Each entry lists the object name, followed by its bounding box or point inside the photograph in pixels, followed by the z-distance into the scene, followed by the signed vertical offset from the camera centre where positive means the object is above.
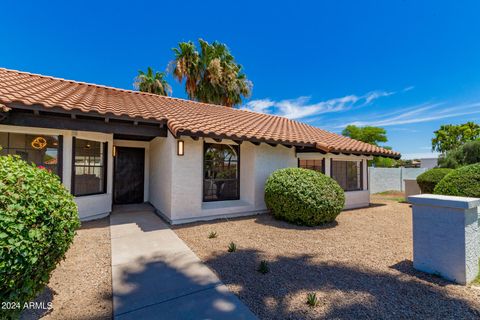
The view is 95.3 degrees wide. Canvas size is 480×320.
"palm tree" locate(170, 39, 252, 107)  17.20 +7.48
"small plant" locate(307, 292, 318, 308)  3.02 -1.89
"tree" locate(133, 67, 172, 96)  18.52 +7.02
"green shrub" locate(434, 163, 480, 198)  5.44 -0.44
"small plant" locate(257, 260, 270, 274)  3.98 -1.90
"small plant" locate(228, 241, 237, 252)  4.97 -1.90
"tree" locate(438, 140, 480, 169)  17.48 +0.85
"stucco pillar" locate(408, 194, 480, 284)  3.52 -1.19
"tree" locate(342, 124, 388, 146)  43.31 +6.23
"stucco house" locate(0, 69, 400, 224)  6.50 +0.56
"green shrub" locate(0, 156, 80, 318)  2.05 -0.70
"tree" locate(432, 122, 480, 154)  35.50 +5.28
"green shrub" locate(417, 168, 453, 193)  11.32 -0.67
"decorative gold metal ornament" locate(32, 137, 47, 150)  6.65 +0.62
